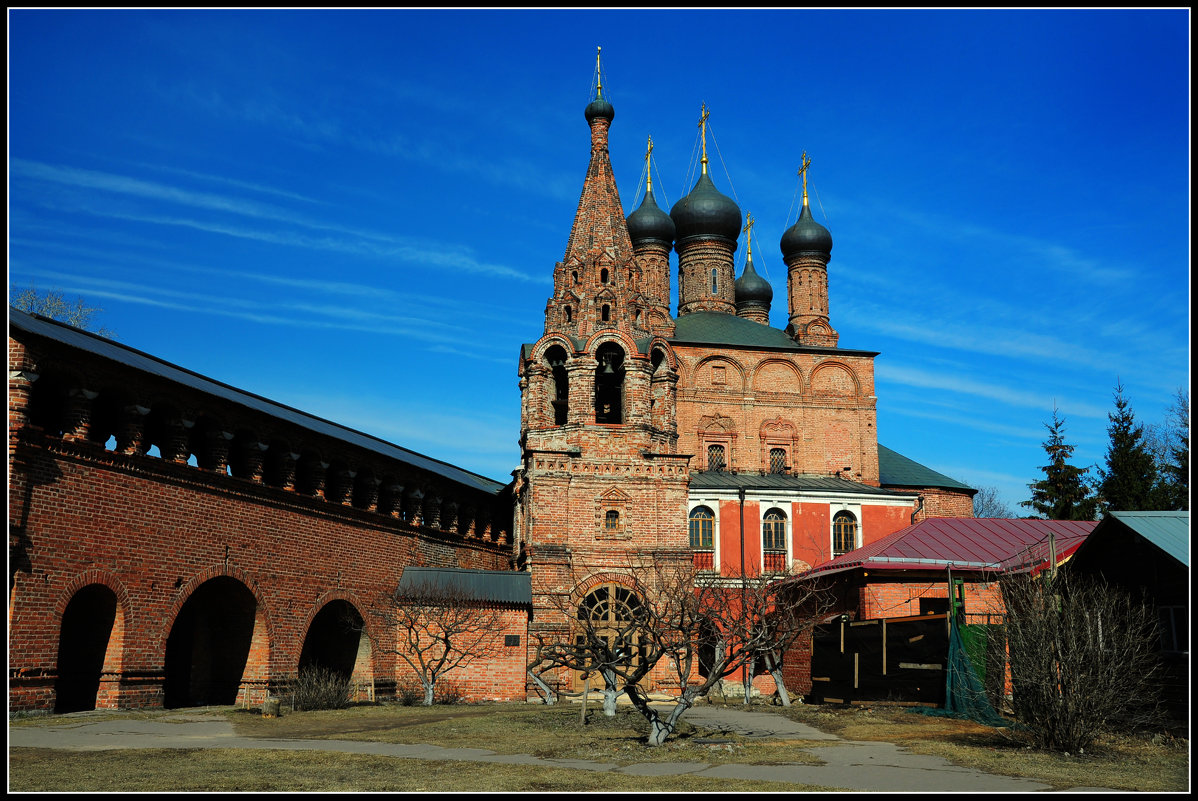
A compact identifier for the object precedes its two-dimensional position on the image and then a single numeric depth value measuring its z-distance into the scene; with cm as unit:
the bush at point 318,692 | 1888
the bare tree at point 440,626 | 2297
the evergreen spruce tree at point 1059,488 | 3981
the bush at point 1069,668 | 1191
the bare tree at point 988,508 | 6788
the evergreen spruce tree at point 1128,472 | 3669
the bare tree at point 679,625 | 1305
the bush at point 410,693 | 2286
